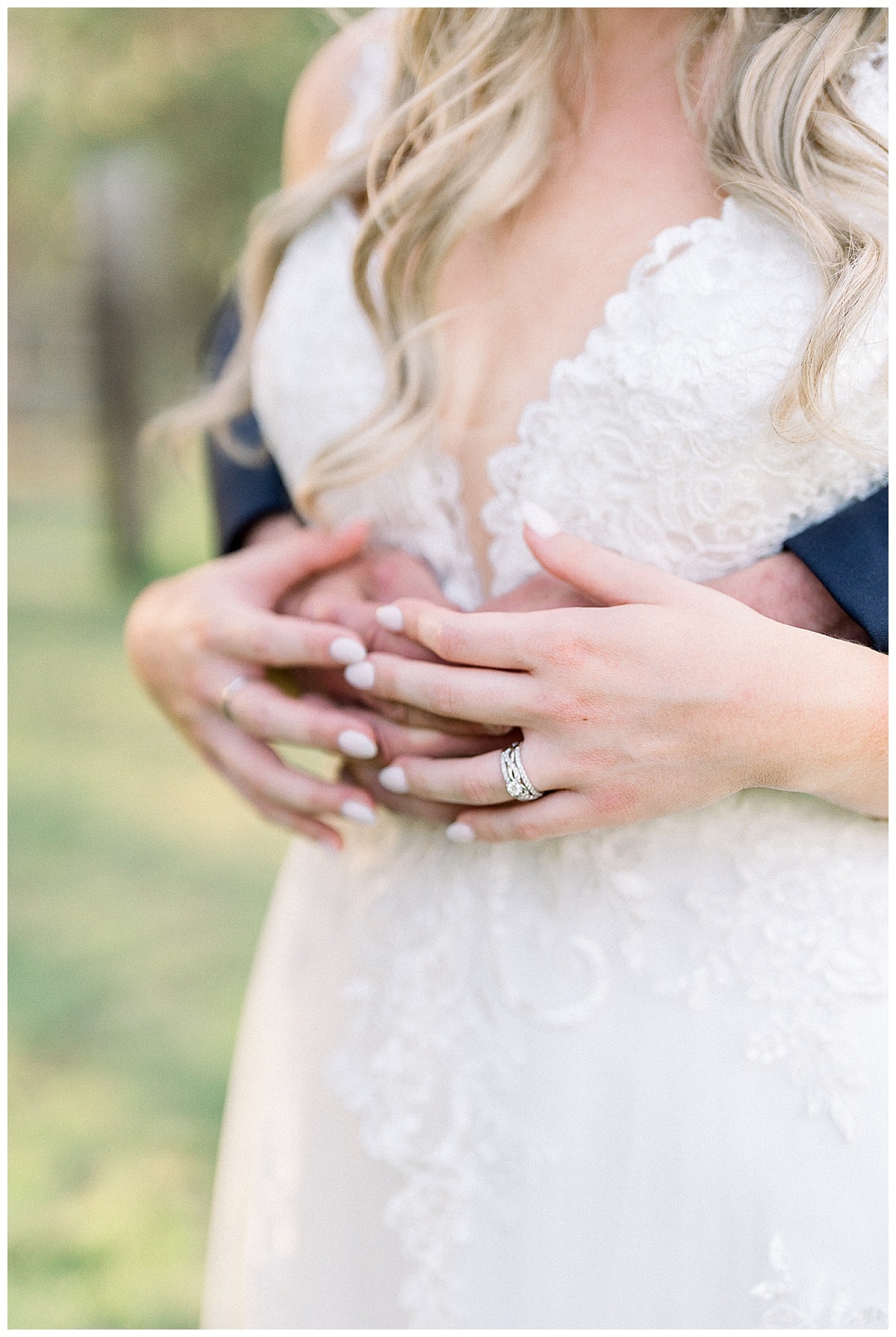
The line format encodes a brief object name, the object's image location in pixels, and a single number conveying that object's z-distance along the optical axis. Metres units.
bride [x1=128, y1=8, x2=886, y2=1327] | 1.00
